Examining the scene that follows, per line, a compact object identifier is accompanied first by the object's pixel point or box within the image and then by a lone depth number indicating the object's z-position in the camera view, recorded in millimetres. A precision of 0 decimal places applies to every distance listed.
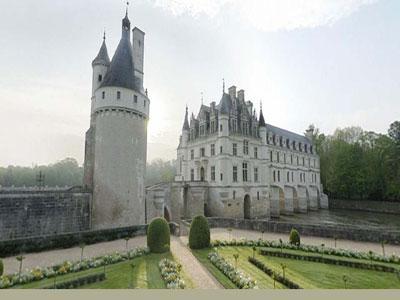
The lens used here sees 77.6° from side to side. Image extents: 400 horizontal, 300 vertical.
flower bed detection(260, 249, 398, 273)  9570
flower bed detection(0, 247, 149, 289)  7688
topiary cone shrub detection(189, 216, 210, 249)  12453
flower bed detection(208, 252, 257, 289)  7324
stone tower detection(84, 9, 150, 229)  16141
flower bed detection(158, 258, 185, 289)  7212
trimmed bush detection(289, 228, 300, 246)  12977
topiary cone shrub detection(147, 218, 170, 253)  11742
